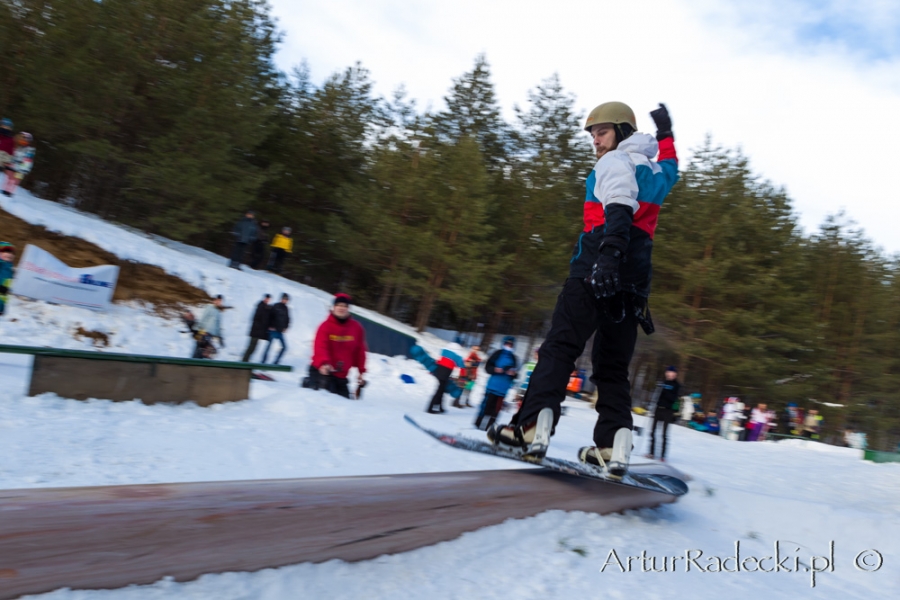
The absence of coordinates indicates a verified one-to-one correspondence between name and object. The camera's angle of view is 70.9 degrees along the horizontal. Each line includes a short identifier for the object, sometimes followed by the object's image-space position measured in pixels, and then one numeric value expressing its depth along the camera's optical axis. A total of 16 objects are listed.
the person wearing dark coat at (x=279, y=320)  13.26
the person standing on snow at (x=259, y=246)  20.11
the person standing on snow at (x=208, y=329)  12.38
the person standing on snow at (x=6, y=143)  14.09
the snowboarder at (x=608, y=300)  3.11
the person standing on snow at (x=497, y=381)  9.51
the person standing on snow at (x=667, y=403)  10.42
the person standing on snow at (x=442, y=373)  11.27
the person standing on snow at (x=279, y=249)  21.23
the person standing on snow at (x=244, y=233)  19.25
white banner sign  12.19
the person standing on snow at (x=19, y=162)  14.56
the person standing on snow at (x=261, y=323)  13.12
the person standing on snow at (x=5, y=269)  10.71
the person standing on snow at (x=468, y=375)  13.66
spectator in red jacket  7.70
